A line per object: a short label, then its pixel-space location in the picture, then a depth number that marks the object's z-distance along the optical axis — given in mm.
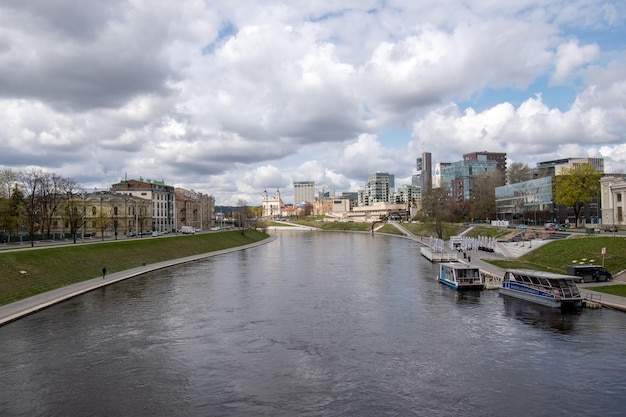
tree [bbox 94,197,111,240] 107475
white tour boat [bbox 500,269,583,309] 42781
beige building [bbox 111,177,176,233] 152500
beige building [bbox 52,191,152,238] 124438
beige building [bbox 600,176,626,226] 91938
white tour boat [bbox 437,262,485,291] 55281
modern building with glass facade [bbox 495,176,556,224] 128500
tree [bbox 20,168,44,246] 95450
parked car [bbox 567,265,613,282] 52250
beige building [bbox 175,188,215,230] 172825
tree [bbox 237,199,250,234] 180688
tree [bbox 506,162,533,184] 180375
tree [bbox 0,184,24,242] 86438
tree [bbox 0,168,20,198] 95875
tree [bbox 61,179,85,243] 97625
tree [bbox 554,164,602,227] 101250
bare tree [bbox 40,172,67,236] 99306
